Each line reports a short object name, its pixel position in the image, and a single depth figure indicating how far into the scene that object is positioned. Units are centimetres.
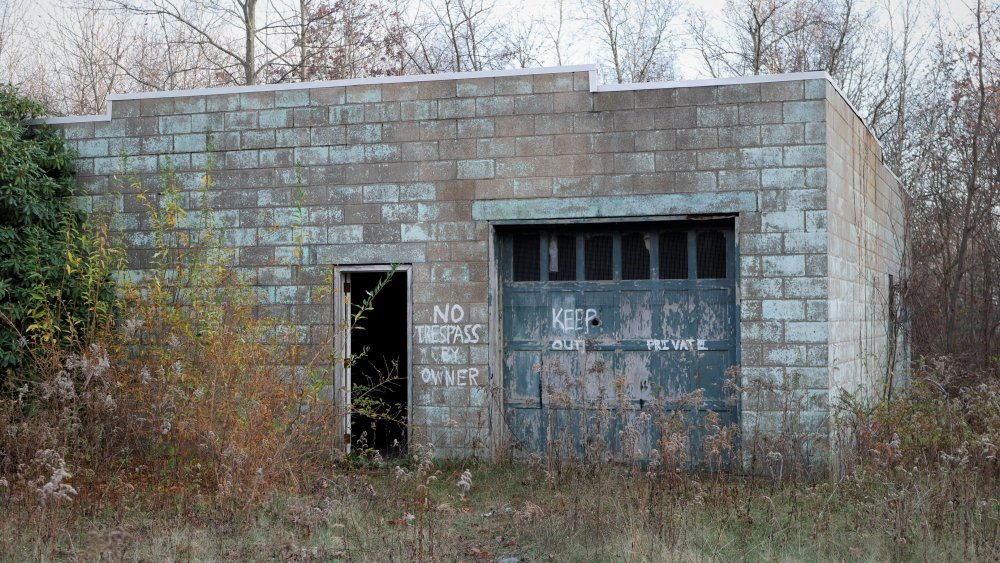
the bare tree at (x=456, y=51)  2603
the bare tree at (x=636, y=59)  2867
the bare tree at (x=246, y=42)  2200
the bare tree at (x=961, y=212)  1638
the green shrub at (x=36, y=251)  990
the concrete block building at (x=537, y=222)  952
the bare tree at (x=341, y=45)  2372
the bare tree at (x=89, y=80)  2548
